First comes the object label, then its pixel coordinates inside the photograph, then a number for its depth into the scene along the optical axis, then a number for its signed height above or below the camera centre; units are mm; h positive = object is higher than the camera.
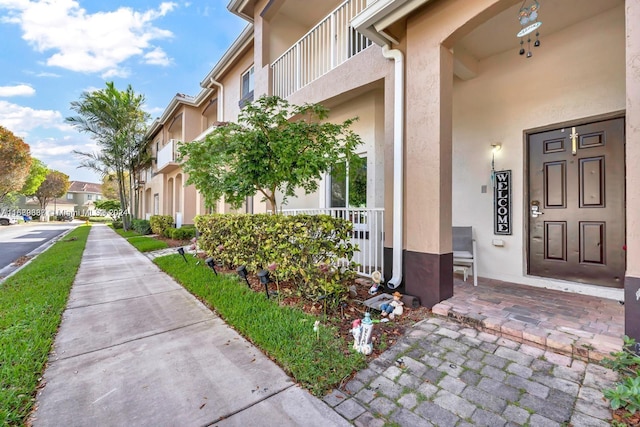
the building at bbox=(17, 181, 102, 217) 48844 +2302
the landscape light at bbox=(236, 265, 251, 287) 4641 -951
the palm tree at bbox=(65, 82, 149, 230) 15633 +5150
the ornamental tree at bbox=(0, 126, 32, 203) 22906 +4595
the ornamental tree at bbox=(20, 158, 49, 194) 33906 +4573
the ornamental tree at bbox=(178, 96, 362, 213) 4531 +1037
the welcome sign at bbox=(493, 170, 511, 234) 4879 +190
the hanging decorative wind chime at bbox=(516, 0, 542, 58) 3268 +2378
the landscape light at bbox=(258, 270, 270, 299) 4012 -895
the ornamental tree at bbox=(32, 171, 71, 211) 41969 +3960
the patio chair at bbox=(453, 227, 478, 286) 4715 -687
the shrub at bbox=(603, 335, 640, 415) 1843 -1216
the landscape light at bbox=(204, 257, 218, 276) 5730 -986
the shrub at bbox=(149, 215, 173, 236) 14312 -501
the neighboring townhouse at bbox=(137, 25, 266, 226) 9555 +4610
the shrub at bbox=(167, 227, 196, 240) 11953 -837
